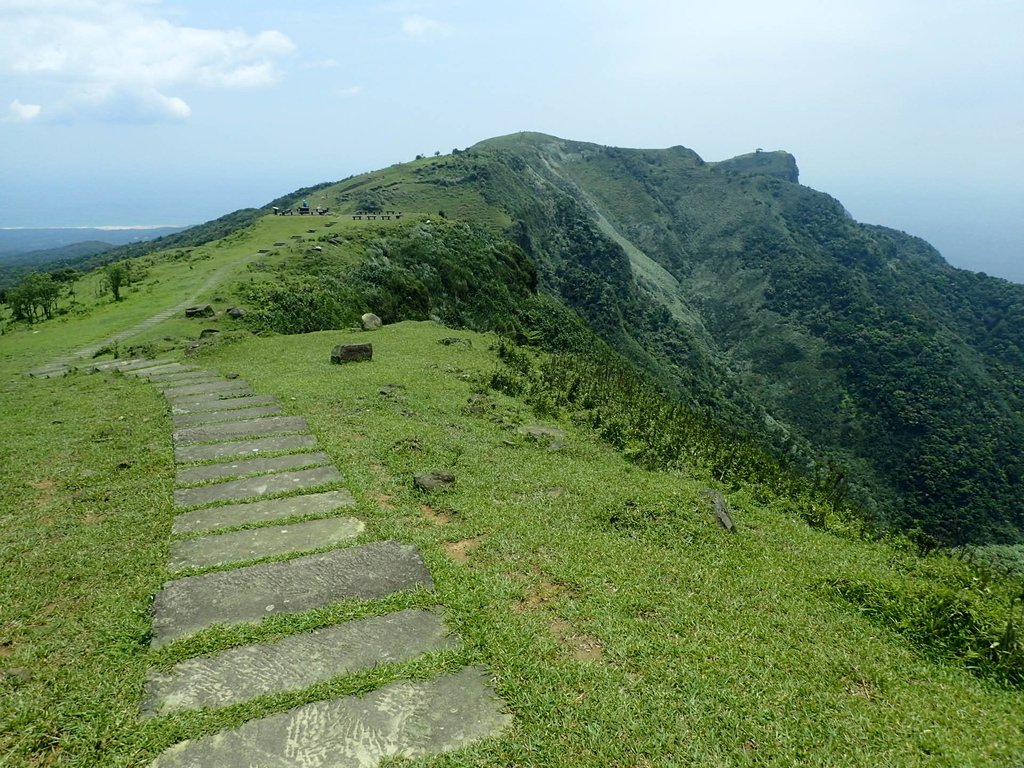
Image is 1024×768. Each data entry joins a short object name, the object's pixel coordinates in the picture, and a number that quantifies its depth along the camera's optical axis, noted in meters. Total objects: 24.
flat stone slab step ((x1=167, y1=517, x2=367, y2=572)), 7.08
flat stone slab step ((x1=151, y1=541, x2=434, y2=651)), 6.01
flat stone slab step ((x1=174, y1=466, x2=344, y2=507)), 8.71
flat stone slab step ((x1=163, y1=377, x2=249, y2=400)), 14.45
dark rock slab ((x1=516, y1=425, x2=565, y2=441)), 13.81
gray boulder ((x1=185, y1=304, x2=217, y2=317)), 25.22
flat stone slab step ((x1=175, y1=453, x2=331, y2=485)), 9.38
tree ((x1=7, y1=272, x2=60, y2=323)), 27.89
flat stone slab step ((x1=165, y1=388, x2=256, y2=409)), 13.63
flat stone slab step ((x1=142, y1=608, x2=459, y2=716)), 5.02
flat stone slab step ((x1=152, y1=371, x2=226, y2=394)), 15.20
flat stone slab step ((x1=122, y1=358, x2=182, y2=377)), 17.51
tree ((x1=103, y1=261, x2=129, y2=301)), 29.94
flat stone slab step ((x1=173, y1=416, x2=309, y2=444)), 11.15
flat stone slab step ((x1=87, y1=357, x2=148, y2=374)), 18.20
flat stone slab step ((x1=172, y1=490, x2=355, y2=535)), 7.94
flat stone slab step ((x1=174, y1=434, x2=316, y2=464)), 10.25
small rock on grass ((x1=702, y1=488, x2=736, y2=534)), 9.24
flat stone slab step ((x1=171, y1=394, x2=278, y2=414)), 13.12
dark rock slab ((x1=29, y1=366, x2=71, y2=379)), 17.85
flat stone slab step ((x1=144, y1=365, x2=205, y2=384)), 16.55
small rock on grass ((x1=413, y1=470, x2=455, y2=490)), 9.58
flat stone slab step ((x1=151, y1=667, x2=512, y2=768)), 4.42
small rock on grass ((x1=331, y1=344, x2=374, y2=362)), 19.34
